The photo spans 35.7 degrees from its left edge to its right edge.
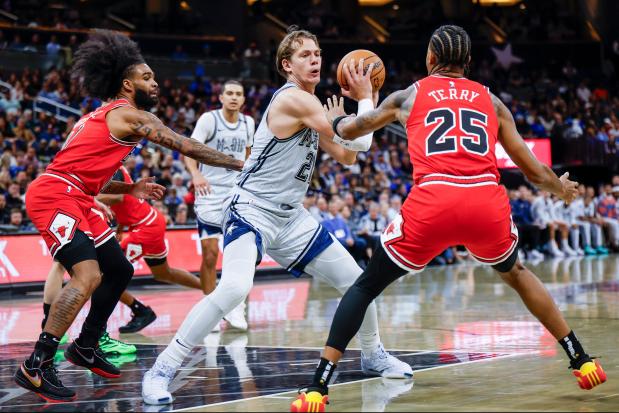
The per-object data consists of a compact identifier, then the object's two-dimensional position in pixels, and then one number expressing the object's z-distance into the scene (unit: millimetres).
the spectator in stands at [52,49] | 25250
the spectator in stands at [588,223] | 24375
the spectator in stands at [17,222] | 15156
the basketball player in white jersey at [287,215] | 5926
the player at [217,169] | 9930
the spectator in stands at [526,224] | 22830
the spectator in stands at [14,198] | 16203
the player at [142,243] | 9328
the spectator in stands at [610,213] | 25047
